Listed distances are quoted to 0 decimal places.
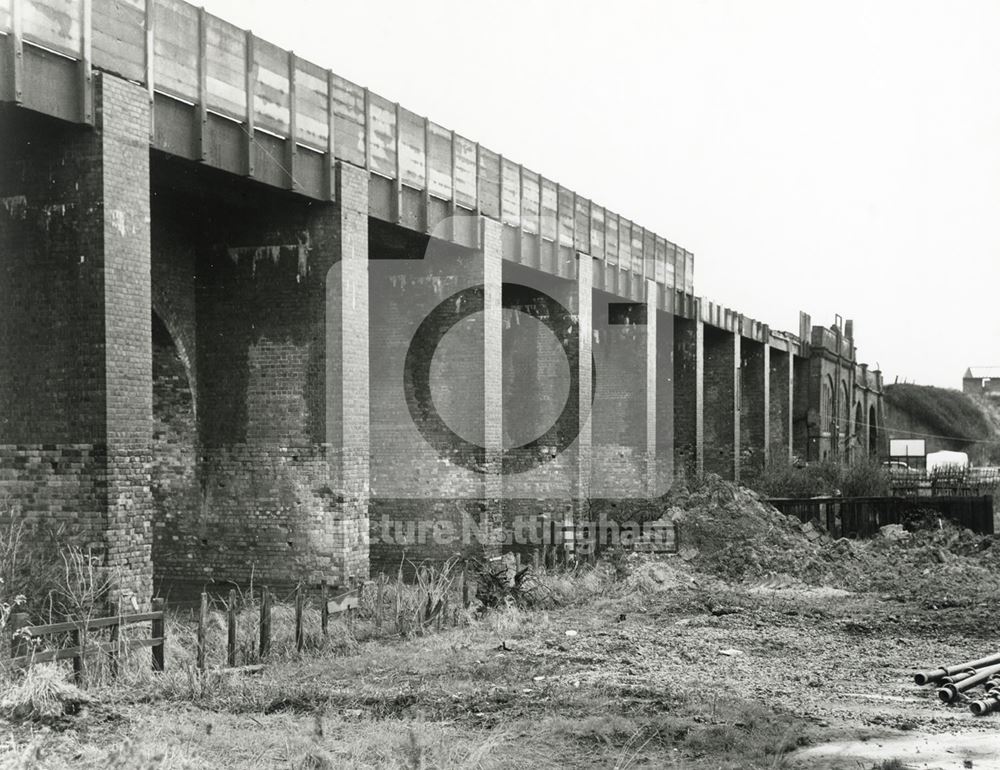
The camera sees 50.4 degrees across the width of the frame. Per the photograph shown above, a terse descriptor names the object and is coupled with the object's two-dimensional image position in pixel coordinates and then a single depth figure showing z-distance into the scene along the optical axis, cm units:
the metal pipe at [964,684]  956
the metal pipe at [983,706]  899
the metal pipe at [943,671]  1000
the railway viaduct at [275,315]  1109
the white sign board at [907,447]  5778
